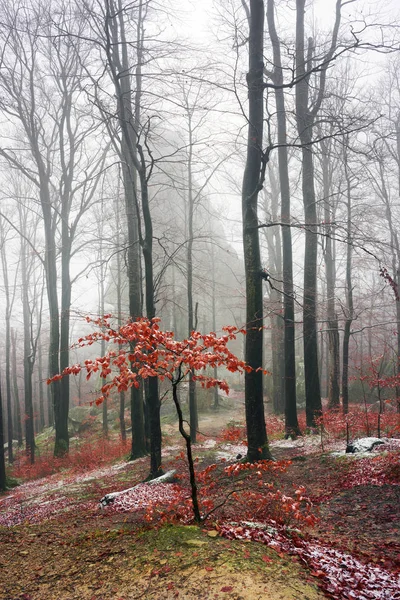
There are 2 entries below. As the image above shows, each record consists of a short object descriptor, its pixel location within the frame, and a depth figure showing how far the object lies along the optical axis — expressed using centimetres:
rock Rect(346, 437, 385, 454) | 769
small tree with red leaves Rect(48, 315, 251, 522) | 369
